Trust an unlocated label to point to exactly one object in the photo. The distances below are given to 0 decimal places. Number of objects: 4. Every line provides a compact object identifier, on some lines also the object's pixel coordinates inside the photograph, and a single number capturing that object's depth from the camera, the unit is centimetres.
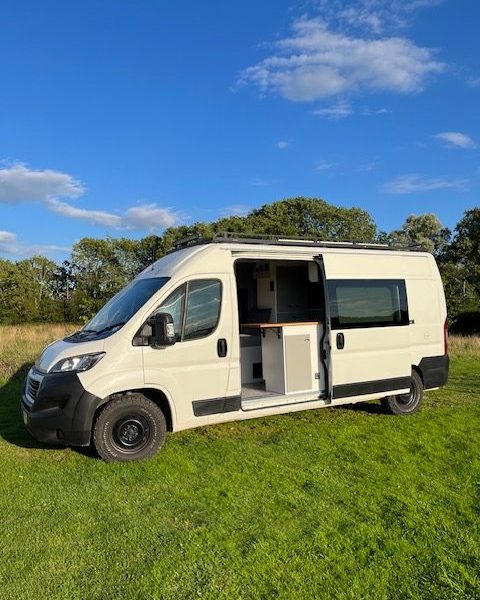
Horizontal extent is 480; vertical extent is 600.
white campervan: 568
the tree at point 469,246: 3300
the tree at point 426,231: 4254
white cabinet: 727
